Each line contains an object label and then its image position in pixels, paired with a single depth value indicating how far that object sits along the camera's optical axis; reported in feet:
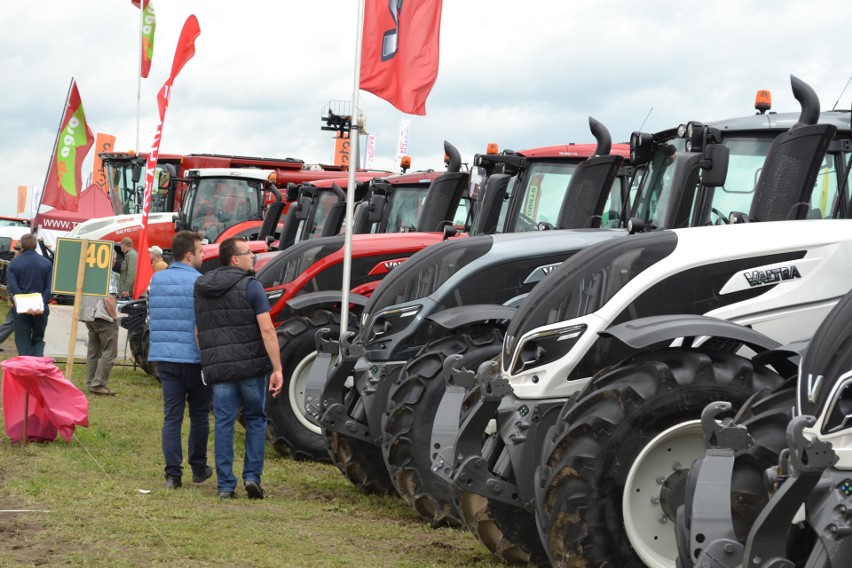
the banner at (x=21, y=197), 192.65
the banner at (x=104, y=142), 126.76
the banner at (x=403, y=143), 115.34
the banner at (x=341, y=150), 123.65
